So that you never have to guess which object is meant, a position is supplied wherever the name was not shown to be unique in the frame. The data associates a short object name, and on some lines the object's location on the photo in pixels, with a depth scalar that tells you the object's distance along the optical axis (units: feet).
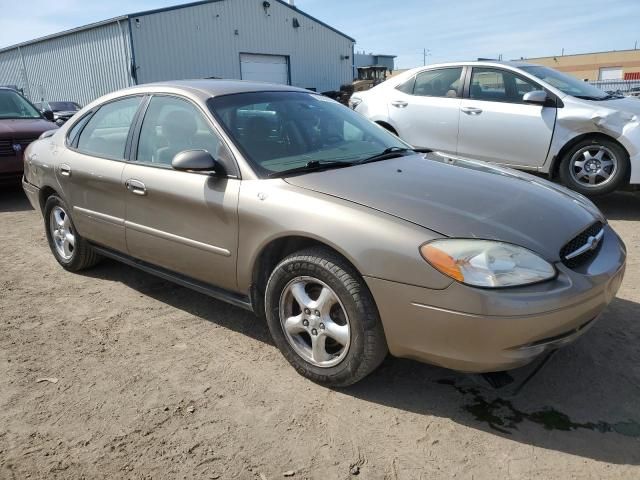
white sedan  18.63
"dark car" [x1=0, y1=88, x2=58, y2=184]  24.30
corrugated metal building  70.03
